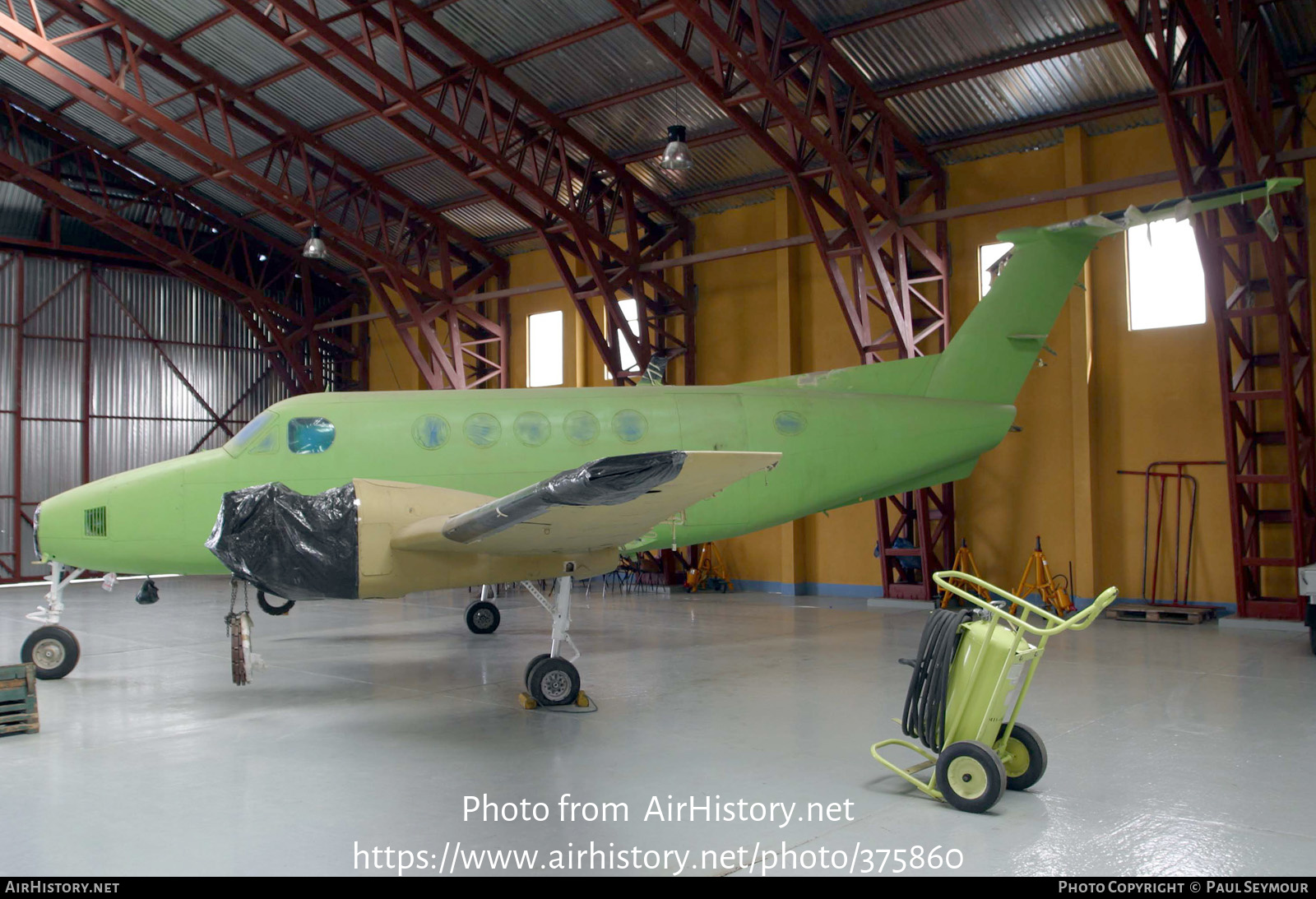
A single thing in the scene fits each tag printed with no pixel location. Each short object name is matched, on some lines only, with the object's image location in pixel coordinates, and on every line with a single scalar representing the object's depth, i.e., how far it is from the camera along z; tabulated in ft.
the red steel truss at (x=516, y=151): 52.19
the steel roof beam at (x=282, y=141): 59.36
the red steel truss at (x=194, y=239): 75.61
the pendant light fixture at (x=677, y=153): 41.86
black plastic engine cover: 24.88
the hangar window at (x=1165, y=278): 51.52
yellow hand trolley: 17.16
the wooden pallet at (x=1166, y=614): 47.03
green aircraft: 24.88
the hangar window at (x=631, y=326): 73.82
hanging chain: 28.36
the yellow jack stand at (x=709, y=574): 67.15
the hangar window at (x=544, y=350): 79.25
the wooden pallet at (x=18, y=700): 24.34
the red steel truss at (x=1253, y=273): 40.60
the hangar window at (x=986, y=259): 57.36
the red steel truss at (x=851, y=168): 46.26
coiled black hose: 18.06
